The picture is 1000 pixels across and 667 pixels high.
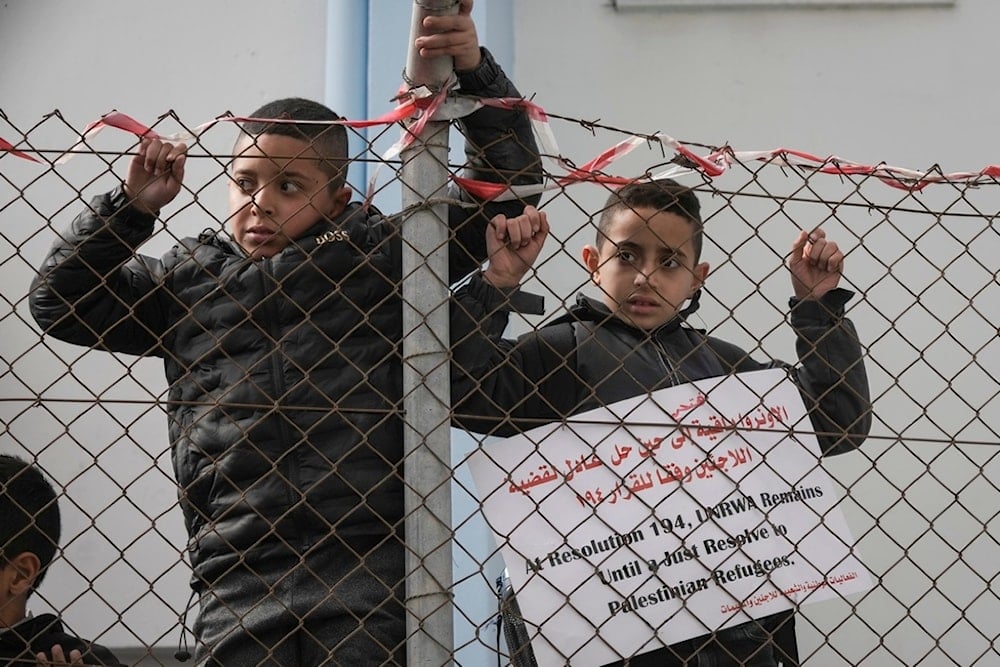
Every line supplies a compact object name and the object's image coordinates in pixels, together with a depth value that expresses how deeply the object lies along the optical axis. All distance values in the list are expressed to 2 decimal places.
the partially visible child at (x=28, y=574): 2.90
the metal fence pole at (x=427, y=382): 2.49
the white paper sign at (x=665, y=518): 2.60
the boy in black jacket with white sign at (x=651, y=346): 2.69
